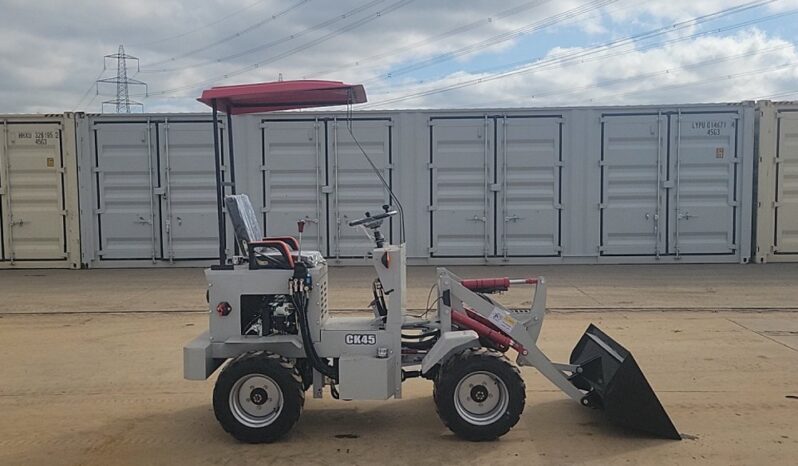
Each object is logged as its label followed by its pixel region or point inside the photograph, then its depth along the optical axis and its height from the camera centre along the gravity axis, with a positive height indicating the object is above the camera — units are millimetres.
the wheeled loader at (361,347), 4184 -915
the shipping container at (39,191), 11781 +195
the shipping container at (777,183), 11508 +257
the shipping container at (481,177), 11500 +391
